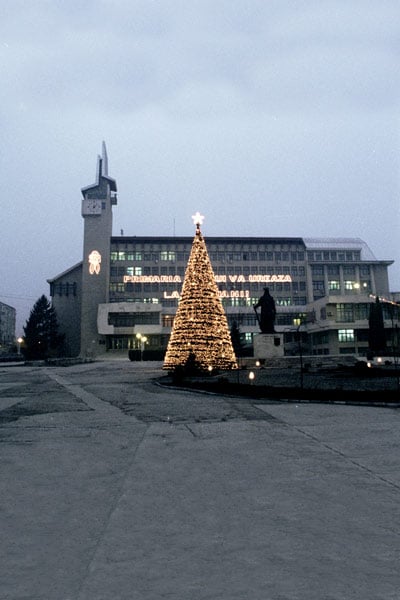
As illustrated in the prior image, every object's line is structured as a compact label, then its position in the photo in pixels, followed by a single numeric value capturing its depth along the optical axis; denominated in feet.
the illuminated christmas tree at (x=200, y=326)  79.97
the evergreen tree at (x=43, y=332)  233.96
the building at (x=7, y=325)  412.69
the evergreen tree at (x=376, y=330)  173.19
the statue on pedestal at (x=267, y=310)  113.91
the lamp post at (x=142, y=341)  244.26
